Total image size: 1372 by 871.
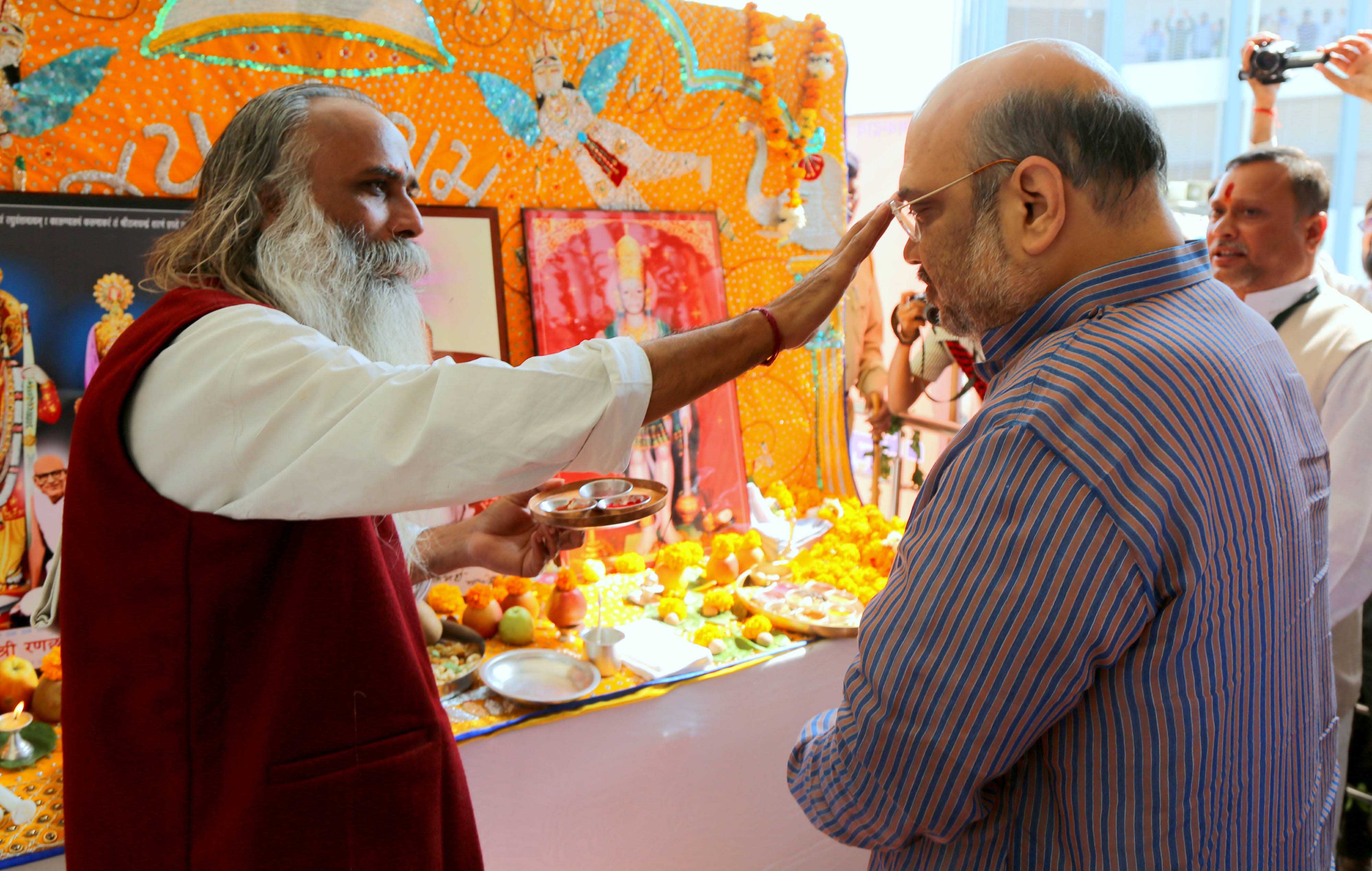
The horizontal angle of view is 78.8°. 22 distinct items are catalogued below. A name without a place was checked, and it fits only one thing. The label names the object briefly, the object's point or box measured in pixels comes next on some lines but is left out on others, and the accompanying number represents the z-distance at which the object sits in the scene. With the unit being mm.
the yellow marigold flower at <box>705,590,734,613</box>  3062
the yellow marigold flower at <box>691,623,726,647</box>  2789
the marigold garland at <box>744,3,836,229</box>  3973
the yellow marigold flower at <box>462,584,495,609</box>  2811
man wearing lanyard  2311
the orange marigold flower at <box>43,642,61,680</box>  2262
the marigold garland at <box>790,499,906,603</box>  3311
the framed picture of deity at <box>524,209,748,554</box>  3412
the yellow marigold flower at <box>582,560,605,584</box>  3252
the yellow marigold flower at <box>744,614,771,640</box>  2834
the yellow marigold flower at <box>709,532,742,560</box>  3350
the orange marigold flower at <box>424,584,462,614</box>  2859
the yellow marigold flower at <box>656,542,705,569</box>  3266
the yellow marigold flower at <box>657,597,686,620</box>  2994
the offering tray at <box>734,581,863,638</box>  2838
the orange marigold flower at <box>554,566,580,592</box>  2920
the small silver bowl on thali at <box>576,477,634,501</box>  1965
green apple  2748
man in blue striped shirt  910
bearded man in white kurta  1030
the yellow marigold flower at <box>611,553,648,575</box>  3418
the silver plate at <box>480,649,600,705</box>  2395
